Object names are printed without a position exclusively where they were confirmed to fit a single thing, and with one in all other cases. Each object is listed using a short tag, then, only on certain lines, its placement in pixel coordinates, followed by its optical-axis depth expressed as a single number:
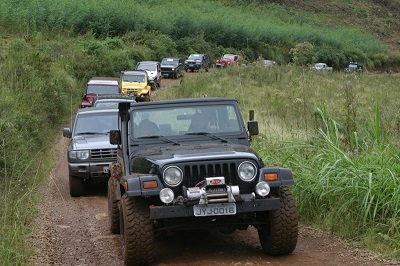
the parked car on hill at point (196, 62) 57.56
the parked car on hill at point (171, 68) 52.34
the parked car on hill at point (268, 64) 29.71
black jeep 7.96
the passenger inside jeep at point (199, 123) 9.52
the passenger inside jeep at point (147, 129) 9.46
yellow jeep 34.66
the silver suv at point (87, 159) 14.02
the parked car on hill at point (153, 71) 43.25
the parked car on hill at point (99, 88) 28.55
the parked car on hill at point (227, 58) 56.03
